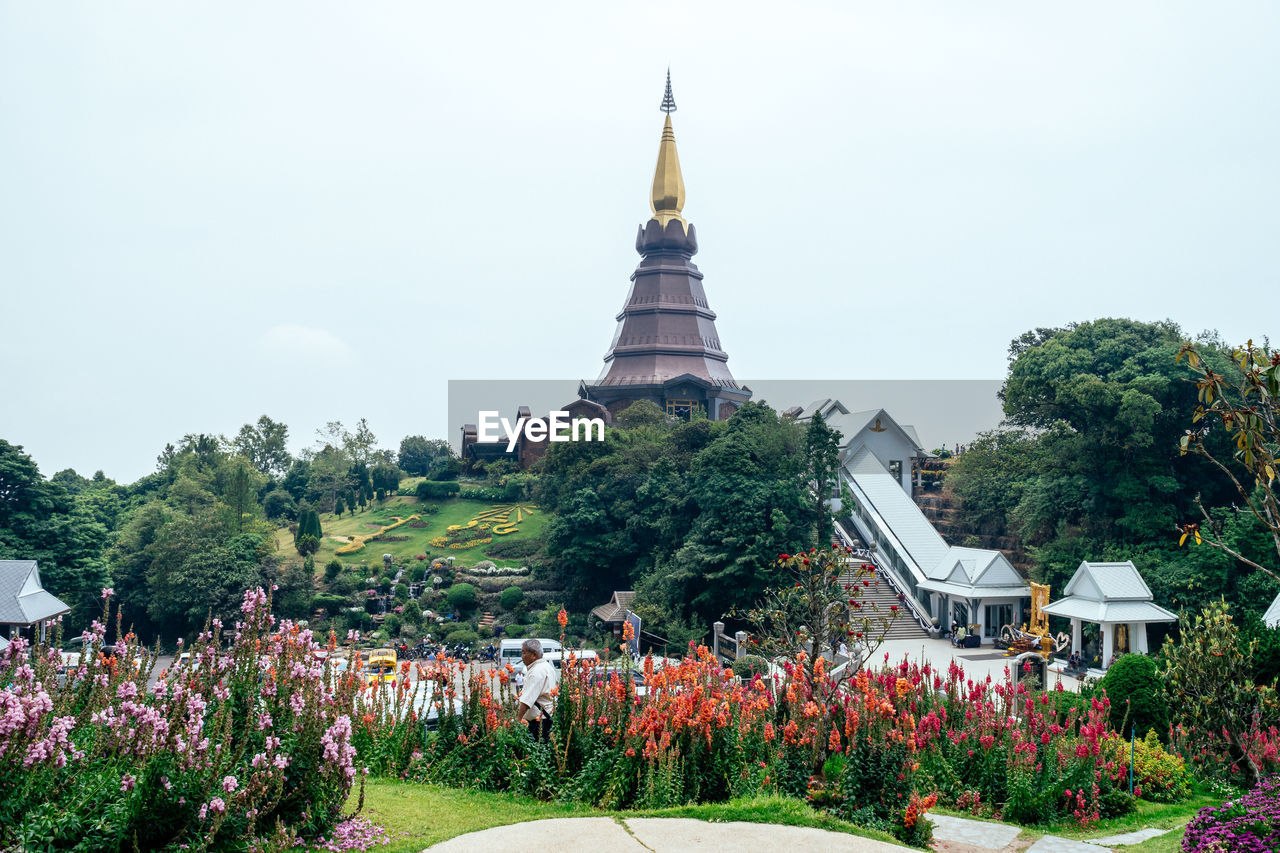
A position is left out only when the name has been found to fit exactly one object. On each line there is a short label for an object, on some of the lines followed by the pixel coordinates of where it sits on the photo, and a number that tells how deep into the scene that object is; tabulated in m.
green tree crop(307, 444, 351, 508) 48.94
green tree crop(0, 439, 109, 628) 29.30
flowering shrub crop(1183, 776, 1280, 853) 5.83
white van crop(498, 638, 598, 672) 23.68
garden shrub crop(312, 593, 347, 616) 31.78
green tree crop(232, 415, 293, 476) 56.47
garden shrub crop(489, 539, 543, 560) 36.38
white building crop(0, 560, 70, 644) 24.05
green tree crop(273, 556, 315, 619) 31.48
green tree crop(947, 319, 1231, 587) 23.69
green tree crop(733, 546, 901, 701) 10.20
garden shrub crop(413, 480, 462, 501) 45.59
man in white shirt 7.71
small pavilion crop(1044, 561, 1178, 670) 20.95
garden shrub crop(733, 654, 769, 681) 20.93
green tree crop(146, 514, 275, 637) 30.19
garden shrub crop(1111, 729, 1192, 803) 9.12
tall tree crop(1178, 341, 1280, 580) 5.67
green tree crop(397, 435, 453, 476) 60.22
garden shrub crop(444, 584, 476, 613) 31.30
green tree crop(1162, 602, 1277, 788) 10.23
